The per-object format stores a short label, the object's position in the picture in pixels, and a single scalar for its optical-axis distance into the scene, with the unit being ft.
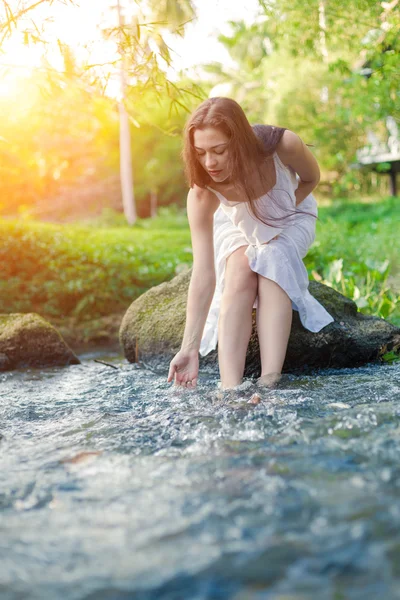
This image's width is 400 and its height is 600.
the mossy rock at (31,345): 15.25
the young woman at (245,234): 9.36
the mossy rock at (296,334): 12.71
